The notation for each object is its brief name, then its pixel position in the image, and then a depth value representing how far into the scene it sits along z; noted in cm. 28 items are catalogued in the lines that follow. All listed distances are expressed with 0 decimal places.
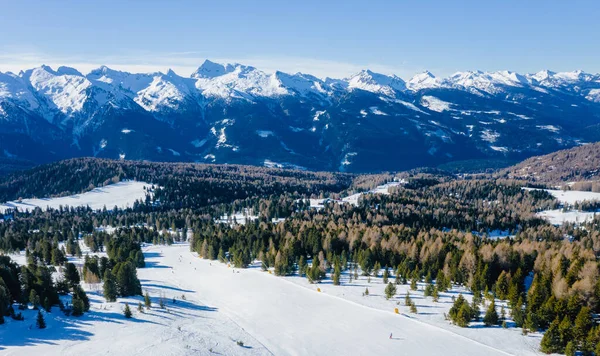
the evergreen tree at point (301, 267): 14062
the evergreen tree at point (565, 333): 7900
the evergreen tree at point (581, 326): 7856
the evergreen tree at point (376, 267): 13538
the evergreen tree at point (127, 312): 9269
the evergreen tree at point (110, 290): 10138
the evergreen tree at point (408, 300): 10515
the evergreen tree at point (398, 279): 12512
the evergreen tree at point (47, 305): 8976
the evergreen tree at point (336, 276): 12688
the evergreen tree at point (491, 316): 9138
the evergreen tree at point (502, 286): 10919
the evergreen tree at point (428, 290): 11112
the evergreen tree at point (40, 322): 8212
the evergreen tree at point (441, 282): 11550
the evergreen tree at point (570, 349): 7549
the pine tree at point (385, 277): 12662
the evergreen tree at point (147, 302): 10053
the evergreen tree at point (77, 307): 9044
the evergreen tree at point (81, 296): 9250
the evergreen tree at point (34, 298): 8888
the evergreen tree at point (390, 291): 11043
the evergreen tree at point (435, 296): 10701
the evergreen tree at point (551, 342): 7831
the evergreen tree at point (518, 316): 9069
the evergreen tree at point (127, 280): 10562
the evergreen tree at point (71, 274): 10981
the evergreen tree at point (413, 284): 11706
